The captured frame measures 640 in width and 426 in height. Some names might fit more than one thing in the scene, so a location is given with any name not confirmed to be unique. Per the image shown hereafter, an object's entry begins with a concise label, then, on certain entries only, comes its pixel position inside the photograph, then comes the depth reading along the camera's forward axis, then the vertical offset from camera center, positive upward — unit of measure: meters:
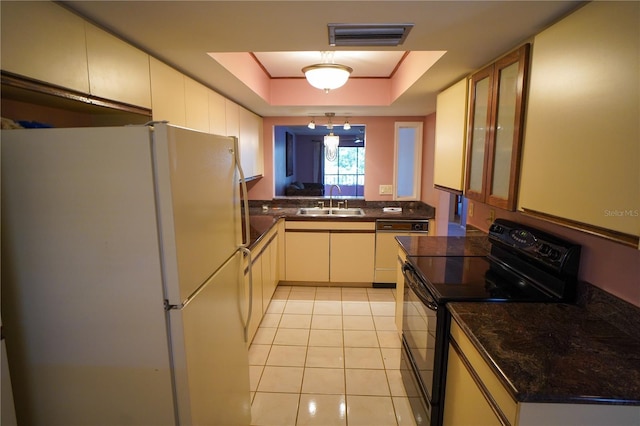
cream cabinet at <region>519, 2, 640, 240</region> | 0.94 +0.16
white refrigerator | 0.96 -0.34
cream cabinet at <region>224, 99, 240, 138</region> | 2.85 +0.44
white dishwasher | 3.61 -0.85
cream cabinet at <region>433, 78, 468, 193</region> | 2.26 +0.21
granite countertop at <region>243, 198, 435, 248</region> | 3.36 -0.57
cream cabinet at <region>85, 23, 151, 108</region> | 1.30 +0.43
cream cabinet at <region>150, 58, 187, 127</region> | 1.72 +0.41
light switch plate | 4.21 -0.32
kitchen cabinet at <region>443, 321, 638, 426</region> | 0.87 -0.72
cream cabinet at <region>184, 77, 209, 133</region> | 2.10 +0.41
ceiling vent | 1.42 +0.61
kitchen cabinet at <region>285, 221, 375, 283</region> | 3.68 -0.99
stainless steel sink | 4.13 -0.60
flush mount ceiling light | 2.20 +0.62
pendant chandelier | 3.94 +0.25
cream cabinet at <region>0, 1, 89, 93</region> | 0.98 +0.41
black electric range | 1.46 -0.60
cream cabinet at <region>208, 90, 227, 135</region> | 2.48 +0.41
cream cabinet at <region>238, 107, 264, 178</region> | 3.28 +0.24
